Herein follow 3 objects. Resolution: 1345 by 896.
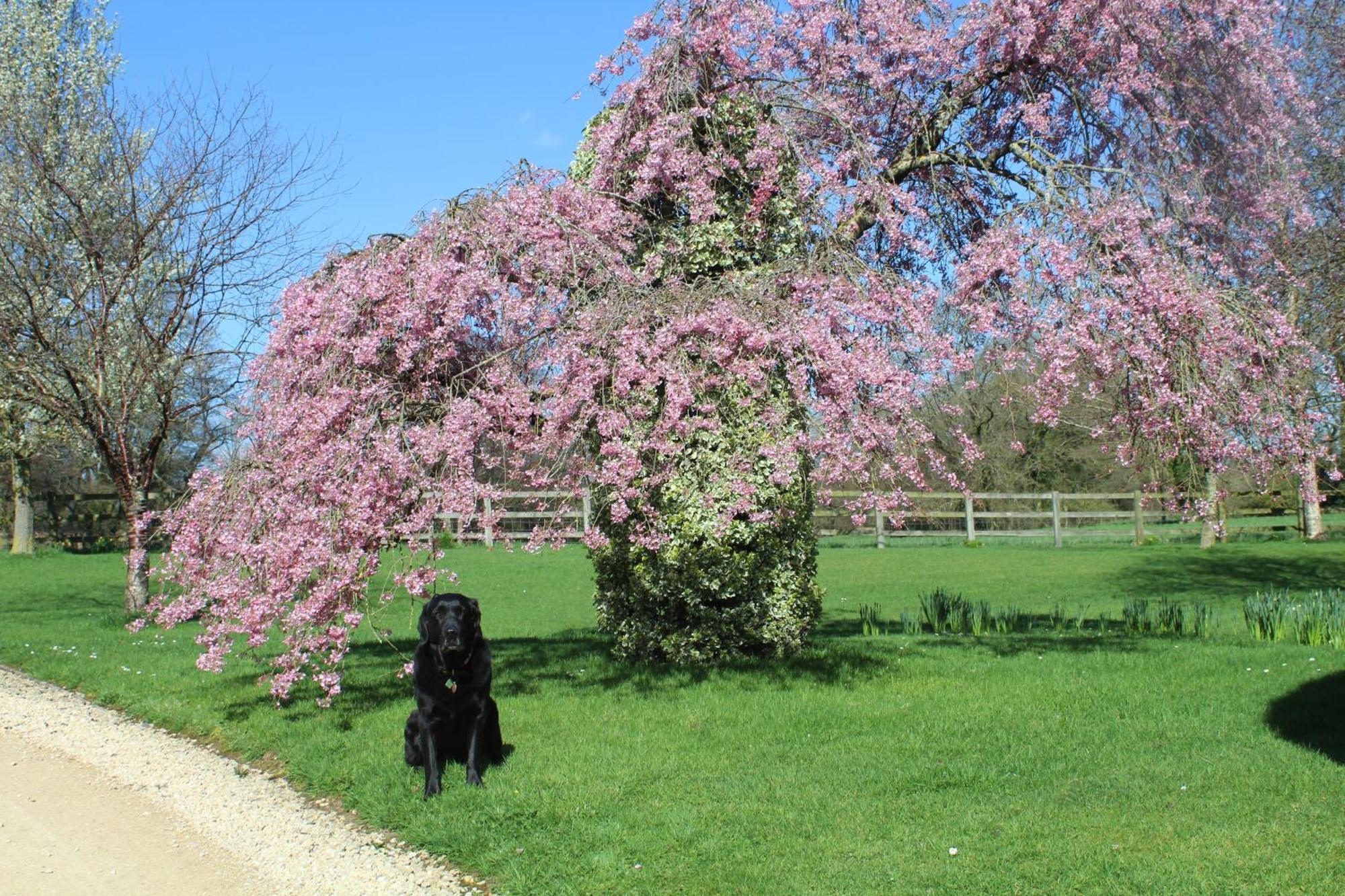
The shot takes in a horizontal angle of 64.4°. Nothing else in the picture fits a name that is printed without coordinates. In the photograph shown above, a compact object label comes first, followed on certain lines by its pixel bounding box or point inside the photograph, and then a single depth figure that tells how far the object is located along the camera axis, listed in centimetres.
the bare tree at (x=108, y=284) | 1370
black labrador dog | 624
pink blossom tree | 735
